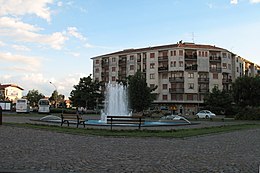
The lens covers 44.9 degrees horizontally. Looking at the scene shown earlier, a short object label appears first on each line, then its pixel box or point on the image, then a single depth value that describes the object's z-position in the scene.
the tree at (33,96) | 130.54
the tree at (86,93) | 72.62
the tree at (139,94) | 53.09
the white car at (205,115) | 55.24
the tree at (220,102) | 66.50
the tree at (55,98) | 127.30
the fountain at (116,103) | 40.87
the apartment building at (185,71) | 88.19
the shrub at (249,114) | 46.86
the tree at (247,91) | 49.34
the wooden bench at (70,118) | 23.21
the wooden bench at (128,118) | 21.13
